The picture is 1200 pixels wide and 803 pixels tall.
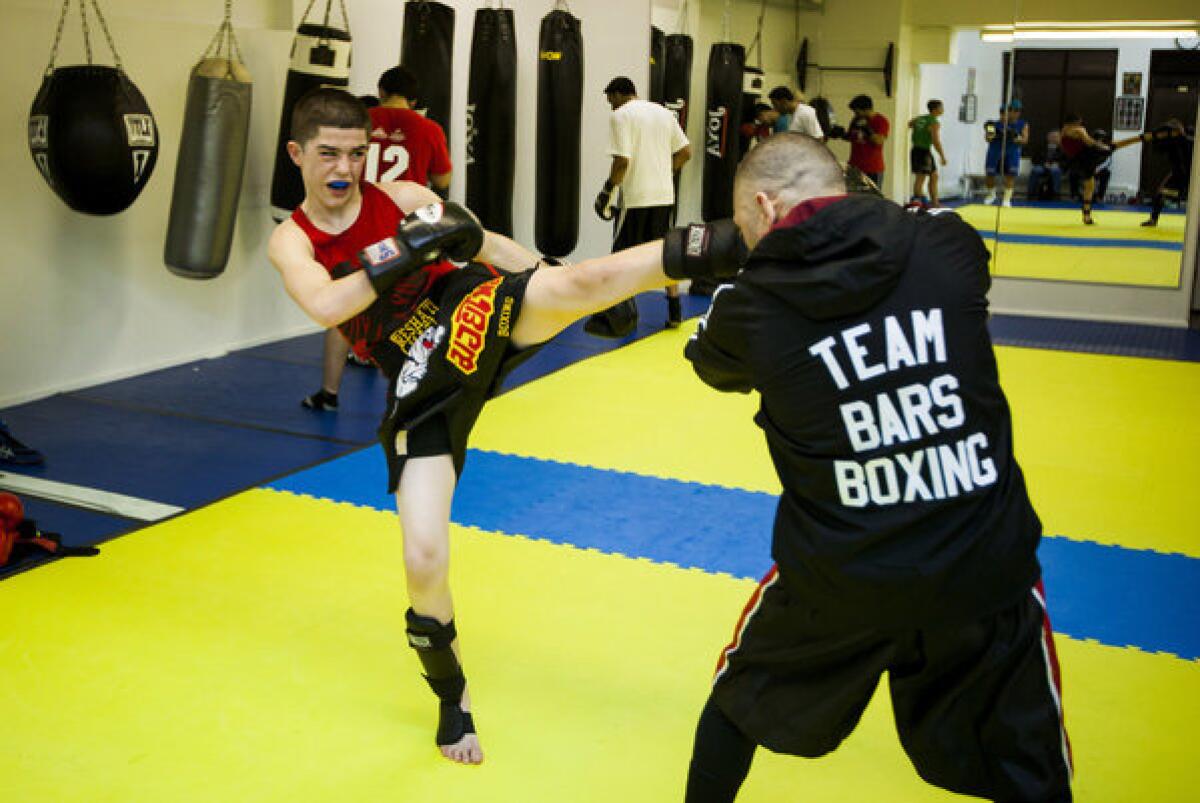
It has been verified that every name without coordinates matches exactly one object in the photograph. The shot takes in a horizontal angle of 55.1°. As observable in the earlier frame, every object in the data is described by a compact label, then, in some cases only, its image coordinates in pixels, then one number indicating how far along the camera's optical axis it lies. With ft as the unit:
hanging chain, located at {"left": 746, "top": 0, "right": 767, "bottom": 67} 28.45
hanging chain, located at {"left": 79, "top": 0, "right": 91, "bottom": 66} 15.87
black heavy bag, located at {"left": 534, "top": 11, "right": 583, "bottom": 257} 22.30
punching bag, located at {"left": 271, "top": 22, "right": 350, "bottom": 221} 18.48
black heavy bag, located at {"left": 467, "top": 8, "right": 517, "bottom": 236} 22.00
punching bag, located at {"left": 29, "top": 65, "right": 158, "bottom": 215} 14.76
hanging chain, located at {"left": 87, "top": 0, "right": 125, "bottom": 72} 15.97
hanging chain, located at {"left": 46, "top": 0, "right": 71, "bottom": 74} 16.16
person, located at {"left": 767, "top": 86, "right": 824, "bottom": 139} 25.70
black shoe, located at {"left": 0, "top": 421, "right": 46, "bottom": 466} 13.97
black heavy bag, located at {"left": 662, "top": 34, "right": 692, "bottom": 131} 26.58
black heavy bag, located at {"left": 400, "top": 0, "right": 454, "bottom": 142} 20.66
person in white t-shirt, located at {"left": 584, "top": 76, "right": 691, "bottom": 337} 22.15
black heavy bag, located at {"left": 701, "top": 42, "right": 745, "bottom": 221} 26.13
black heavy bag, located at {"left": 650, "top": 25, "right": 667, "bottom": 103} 26.17
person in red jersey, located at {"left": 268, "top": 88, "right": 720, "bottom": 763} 7.29
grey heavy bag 17.28
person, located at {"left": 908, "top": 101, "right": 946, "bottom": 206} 27.65
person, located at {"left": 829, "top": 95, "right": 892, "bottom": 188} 28.19
